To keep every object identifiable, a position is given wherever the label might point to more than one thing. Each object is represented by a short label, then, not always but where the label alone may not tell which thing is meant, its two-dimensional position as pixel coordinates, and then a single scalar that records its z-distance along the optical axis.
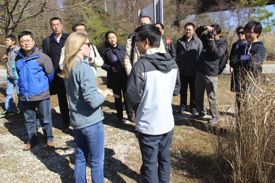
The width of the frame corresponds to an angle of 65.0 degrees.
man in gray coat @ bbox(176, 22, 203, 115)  3.58
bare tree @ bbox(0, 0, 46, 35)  4.50
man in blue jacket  2.63
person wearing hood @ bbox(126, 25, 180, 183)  1.83
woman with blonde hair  1.86
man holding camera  3.11
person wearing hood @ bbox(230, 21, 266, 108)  2.65
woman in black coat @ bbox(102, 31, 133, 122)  3.22
